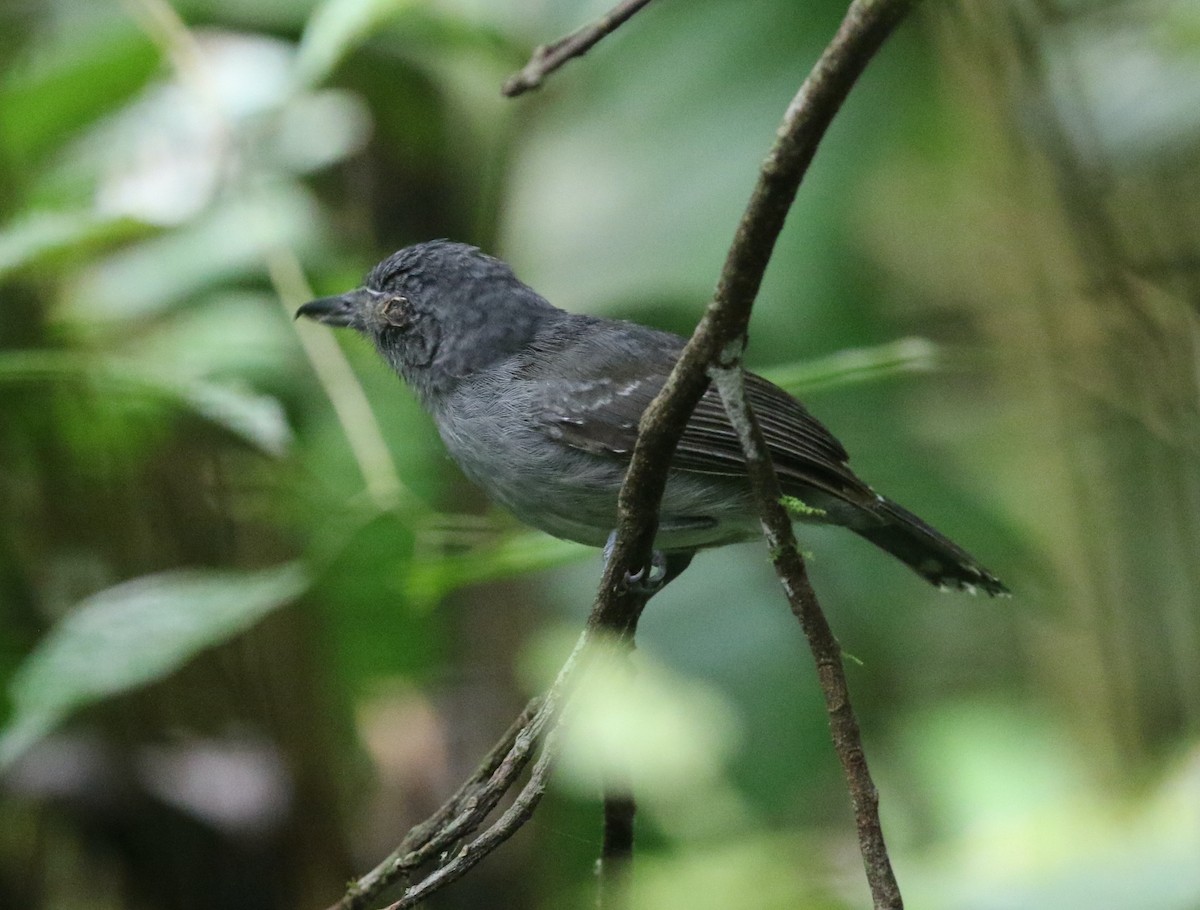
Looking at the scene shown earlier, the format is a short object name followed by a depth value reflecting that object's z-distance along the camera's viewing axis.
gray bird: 5.66
